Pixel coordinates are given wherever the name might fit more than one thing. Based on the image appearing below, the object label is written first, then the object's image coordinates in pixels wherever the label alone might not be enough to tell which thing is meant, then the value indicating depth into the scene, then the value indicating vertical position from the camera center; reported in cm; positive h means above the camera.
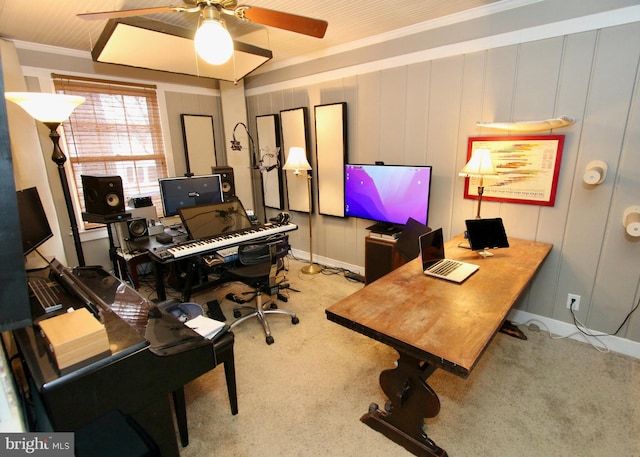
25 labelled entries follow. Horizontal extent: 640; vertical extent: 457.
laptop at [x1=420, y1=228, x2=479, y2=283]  192 -74
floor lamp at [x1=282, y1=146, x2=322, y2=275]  342 -9
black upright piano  103 -76
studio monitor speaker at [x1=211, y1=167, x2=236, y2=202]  378 -29
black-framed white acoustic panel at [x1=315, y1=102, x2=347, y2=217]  348 -3
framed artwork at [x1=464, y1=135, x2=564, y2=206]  235 -15
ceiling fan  152 +68
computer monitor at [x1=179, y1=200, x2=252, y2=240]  290 -62
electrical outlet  243 -118
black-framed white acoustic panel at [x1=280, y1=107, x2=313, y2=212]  382 +12
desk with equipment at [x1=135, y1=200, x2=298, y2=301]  262 -75
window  331 +25
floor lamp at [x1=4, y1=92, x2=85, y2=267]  188 +33
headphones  341 -71
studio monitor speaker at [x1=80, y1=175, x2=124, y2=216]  281 -33
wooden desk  131 -78
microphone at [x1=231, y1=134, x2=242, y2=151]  419 +10
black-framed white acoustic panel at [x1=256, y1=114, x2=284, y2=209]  414 -5
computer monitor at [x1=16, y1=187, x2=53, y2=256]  185 -38
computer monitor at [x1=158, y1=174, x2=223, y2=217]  325 -39
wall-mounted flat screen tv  293 -41
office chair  253 -95
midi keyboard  255 -76
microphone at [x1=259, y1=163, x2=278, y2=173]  401 -19
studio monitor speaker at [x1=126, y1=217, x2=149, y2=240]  297 -67
